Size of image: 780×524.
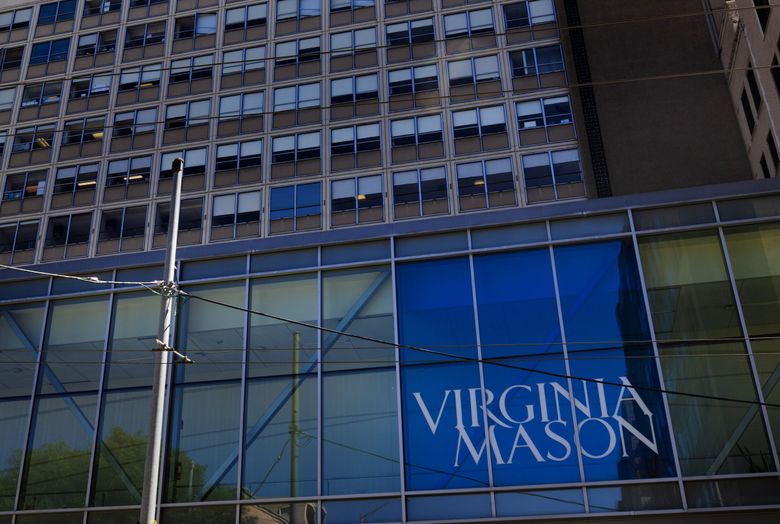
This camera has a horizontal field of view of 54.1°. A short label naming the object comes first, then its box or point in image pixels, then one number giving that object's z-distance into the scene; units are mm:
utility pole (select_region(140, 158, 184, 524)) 10914
